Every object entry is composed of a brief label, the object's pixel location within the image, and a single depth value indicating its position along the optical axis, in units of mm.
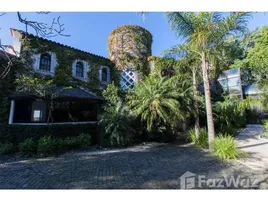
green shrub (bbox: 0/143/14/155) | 8578
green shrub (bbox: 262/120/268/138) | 10523
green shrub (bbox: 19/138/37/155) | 8391
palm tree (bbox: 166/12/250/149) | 8516
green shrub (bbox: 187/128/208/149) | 9359
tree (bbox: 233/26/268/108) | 9423
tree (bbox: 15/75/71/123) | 9414
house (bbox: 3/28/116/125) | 10695
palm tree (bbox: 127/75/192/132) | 9766
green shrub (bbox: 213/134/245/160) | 7159
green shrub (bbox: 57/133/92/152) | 9062
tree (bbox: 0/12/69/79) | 4109
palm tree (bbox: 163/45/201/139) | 10011
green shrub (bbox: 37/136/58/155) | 8297
